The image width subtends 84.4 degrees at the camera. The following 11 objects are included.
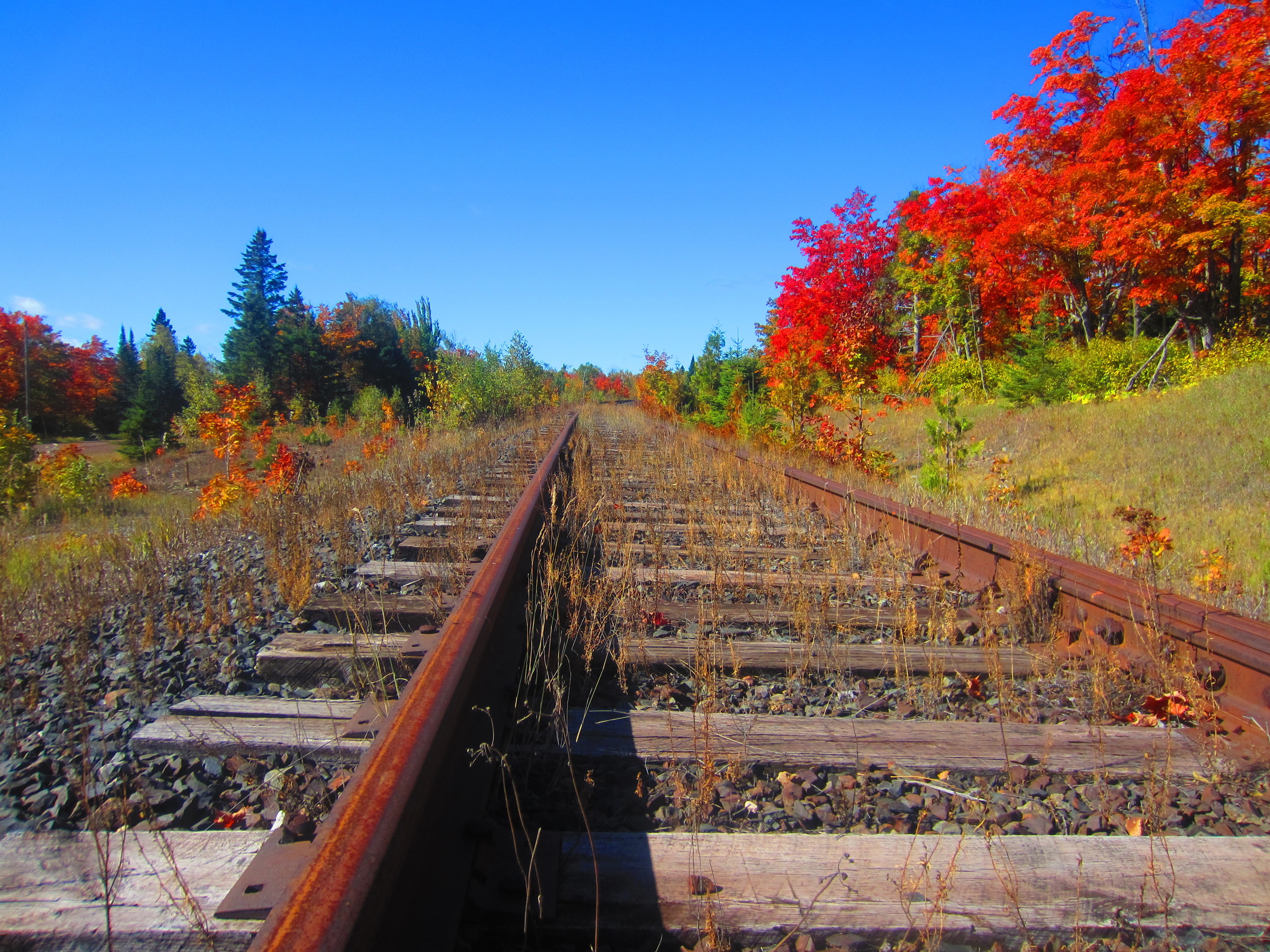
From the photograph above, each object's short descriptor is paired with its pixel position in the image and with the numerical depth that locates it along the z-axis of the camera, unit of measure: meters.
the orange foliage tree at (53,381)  38.91
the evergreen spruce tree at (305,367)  40.62
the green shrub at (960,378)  18.53
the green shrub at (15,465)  9.09
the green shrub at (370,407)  21.99
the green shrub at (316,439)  21.17
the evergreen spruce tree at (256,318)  40.84
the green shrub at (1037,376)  13.73
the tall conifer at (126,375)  43.50
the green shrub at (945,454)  6.27
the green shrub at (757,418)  11.05
